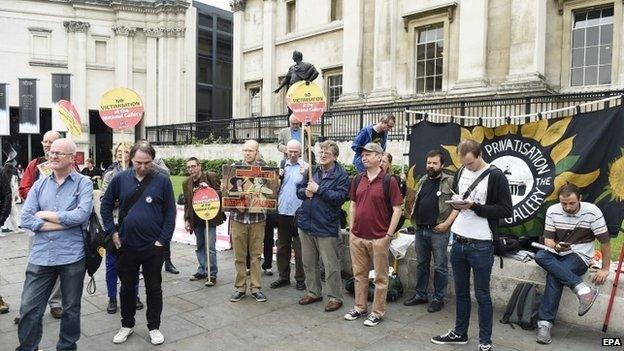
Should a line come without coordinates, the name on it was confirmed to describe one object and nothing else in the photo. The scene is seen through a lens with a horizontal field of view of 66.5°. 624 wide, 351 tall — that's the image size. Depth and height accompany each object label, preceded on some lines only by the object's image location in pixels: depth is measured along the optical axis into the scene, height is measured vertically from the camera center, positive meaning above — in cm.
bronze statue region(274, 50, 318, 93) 1308 +230
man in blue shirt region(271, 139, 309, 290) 689 -94
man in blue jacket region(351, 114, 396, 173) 798 +37
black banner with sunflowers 554 -2
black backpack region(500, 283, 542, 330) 545 -175
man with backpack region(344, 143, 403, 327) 563 -83
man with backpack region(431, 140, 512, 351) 470 -64
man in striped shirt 520 -106
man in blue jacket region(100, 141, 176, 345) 502 -79
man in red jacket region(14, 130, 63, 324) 579 -179
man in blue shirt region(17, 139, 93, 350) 444 -87
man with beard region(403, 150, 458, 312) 614 -85
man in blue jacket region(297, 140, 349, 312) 614 -74
